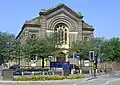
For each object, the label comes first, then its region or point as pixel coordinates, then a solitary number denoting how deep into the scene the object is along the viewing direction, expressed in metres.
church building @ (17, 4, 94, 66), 36.48
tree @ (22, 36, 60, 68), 29.57
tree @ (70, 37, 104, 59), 34.05
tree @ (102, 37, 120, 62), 36.81
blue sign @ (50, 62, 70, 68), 27.20
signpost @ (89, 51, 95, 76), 25.98
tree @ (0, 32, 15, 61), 28.66
